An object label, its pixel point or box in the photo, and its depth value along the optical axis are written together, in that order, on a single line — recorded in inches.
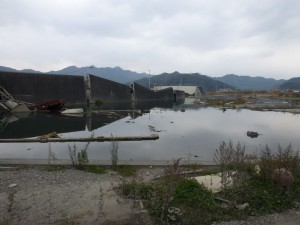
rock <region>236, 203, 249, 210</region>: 131.3
